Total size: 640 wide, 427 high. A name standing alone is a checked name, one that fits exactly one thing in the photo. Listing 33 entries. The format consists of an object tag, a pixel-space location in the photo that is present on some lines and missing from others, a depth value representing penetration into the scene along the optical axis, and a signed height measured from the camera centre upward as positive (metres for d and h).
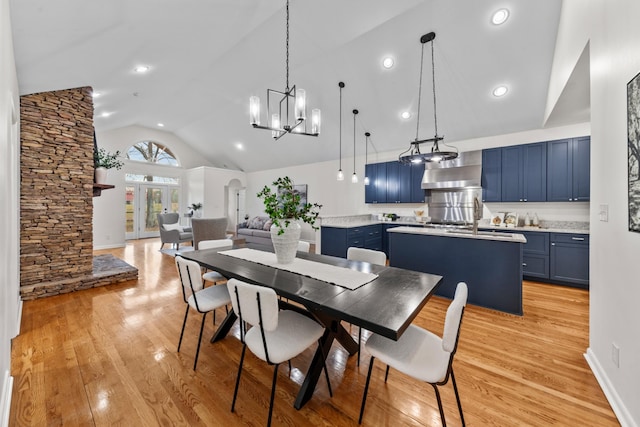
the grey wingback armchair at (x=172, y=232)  6.43 -0.50
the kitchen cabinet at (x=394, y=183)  5.77 +0.71
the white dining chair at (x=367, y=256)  2.48 -0.41
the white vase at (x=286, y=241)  2.15 -0.23
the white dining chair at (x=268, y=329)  1.43 -0.74
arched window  8.16 +1.91
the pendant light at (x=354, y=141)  5.33 +1.75
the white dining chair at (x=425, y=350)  1.27 -0.76
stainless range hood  5.03 +0.84
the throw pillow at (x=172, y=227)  6.49 -0.37
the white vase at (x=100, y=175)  4.06 +0.57
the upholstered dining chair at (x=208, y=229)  5.57 -0.35
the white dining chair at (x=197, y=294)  2.01 -0.70
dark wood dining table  1.28 -0.48
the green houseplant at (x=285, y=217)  2.11 -0.03
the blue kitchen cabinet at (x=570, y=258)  3.75 -0.62
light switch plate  1.78 +0.02
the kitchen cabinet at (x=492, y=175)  4.79 +0.74
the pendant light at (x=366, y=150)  6.12 +1.59
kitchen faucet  3.28 -0.04
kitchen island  2.99 -0.58
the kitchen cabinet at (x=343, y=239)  5.01 -0.49
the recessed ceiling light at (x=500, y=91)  4.09 +1.95
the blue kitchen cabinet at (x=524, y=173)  4.34 +0.73
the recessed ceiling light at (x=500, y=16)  3.12 +2.38
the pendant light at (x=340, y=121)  4.85 +2.05
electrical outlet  1.62 -0.86
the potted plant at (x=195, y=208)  8.88 +0.13
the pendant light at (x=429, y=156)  2.88 +0.66
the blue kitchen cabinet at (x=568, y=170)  3.97 +0.72
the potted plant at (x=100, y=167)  4.07 +0.73
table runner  1.78 -0.44
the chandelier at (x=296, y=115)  2.45 +0.97
